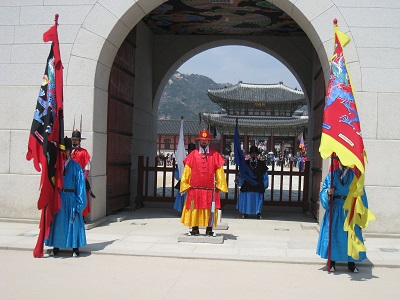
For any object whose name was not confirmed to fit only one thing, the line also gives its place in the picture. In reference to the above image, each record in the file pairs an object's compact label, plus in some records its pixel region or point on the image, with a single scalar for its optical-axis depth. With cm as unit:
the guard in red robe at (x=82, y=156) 714
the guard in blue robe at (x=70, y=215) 554
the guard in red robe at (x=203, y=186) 647
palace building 4094
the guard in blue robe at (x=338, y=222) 516
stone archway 721
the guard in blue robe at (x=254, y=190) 923
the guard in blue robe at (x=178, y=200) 894
